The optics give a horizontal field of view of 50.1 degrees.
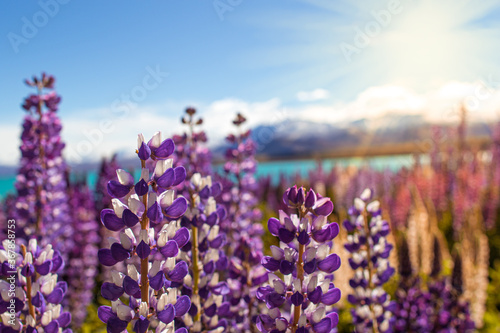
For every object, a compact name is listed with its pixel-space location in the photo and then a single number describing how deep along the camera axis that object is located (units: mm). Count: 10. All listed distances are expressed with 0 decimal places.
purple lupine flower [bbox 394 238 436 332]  610
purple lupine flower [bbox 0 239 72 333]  355
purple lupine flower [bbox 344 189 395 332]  497
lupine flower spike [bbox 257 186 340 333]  351
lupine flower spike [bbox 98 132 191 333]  329
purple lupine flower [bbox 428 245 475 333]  658
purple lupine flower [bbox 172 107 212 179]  668
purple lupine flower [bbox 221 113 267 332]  446
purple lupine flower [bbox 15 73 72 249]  808
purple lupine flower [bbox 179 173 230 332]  406
